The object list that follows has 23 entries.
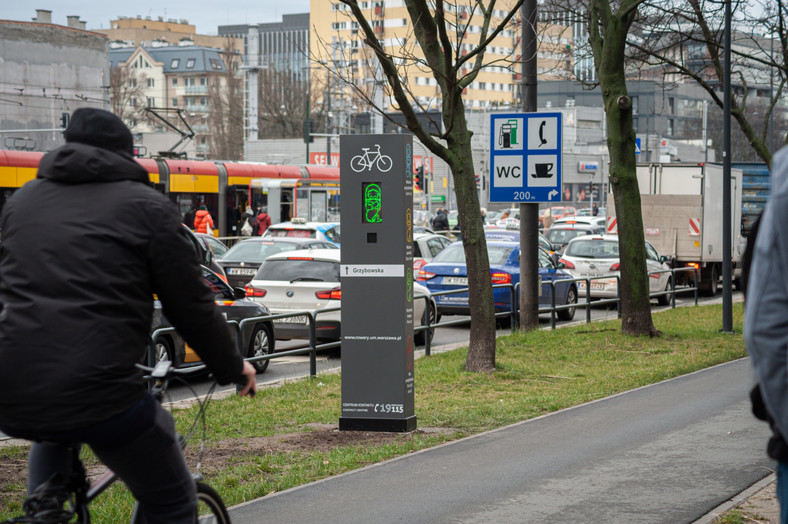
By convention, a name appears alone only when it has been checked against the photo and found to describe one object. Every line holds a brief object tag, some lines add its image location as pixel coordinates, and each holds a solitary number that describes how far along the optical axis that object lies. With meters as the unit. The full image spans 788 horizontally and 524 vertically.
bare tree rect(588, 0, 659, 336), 16.38
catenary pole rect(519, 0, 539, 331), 16.53
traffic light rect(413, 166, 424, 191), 54.15
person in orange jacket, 34.12
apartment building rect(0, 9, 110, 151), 66.44
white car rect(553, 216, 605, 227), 41.75
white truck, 28.38
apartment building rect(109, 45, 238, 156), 155.38
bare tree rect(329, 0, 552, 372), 11.72
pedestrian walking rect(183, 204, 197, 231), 37.97
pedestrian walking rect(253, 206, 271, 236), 36.36
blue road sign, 14.96
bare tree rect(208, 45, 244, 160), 98.06
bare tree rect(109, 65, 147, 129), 95.62
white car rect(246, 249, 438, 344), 16.20
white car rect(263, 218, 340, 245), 26.78
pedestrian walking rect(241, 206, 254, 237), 38.06
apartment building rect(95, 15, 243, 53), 176.50
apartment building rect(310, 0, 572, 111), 120.93
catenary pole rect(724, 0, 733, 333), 17.50
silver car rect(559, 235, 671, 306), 25.03
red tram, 38.22
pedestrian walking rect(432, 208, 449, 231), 44.12
